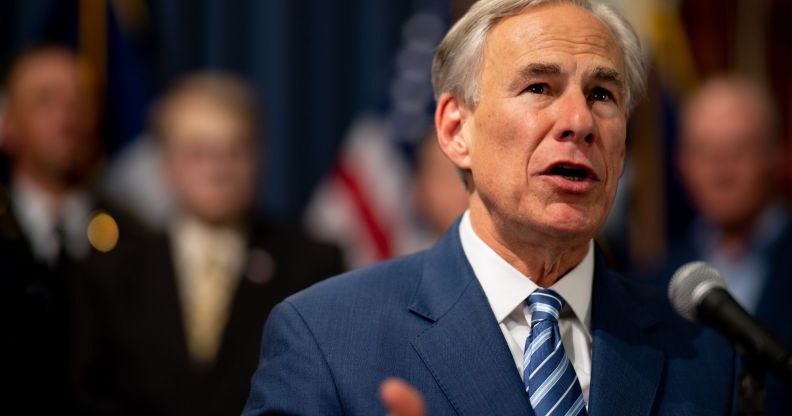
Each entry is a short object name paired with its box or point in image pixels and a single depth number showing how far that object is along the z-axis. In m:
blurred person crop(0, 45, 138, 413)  4.05
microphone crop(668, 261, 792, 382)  1.91
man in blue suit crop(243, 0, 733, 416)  2.24
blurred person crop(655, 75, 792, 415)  4.39
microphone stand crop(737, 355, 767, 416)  1.89
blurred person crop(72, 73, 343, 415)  3.88
